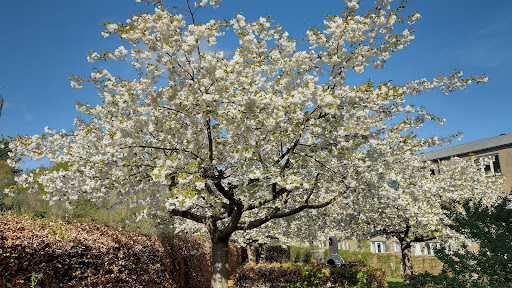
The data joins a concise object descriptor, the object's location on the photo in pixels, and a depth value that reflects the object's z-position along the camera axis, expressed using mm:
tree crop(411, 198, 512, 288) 4578
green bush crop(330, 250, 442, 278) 28198
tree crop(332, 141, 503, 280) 9804
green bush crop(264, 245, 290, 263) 31812
